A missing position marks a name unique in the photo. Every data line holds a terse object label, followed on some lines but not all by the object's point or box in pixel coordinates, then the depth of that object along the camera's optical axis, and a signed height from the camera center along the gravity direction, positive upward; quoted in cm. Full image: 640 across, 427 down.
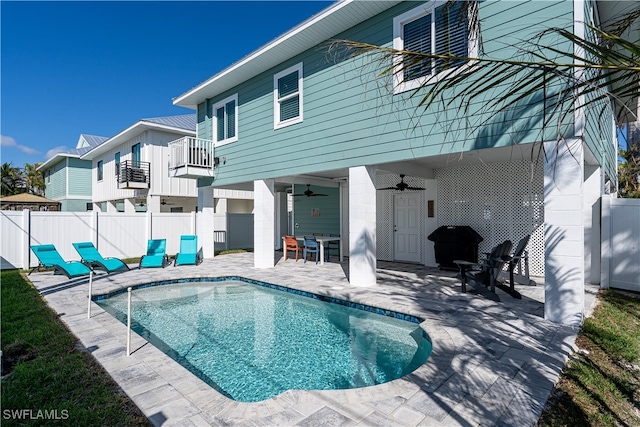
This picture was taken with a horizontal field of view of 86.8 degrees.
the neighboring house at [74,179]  2383 +242
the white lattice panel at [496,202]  873 +25
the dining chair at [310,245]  1131 -111
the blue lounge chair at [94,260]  974 -137
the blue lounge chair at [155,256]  1063 -139
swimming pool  418 -202
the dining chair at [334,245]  1341 -132
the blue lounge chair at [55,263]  890 -136
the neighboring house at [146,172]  1714 +221
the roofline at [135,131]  1652 +423
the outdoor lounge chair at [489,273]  636 -122
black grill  944 -91
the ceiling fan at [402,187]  1035 +76
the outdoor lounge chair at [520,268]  652 -137
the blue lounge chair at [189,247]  1138 -118
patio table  1111 -96
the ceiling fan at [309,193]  1302 +74
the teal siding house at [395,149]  521 +139
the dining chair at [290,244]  1233 -116
